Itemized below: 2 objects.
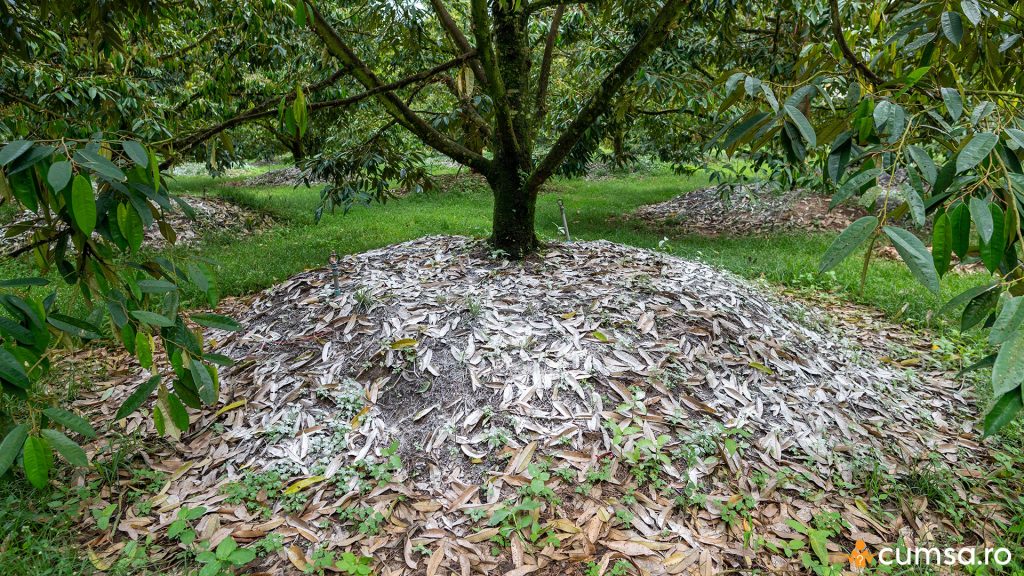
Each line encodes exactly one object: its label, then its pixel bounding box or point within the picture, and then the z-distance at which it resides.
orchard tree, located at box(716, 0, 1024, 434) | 0.99
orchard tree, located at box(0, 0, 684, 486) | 1.27
